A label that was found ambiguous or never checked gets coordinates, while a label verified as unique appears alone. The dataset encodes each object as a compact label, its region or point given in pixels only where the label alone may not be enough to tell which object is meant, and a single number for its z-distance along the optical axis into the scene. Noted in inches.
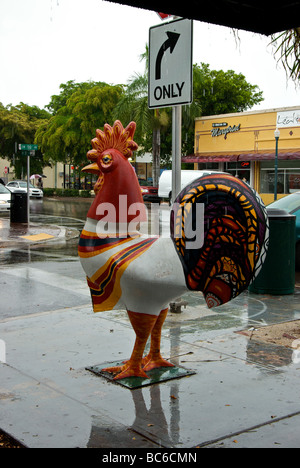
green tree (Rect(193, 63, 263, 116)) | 1766.7
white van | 1248.5
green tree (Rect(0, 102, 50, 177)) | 2071.9
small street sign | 736.1
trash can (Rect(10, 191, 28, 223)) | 765.3
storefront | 1350.9
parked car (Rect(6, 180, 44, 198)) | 1651.1
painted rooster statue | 167.9
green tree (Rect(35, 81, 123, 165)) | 1616.6
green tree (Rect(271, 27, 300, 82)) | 252.7
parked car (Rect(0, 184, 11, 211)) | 893.5
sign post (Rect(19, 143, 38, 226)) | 738.2
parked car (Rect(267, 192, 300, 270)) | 433.7
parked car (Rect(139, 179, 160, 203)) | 1425.9
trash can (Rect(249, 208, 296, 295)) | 330.6
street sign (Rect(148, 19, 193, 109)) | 244.1
